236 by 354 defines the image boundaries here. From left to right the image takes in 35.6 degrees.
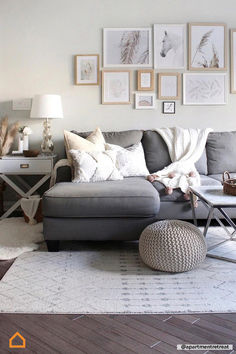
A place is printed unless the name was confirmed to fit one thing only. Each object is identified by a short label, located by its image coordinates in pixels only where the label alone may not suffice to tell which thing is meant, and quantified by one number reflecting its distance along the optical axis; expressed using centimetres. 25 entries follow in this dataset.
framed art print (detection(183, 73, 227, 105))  409
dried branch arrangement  393
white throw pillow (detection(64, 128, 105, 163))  348
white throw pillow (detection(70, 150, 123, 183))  317
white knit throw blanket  347
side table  369
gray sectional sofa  267
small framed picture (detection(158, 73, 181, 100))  408
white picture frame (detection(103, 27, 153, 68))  404
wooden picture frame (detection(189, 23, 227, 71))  406
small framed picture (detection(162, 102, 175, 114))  412
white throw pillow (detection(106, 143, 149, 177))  350
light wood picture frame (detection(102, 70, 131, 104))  408
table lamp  376
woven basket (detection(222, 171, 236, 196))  245
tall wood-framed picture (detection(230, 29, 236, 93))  406
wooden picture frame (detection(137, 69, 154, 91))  407
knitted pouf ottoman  227
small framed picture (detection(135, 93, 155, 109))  411
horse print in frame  405
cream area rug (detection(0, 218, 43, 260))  274
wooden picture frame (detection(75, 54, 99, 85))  407
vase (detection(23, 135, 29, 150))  392
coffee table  226
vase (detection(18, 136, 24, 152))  394
